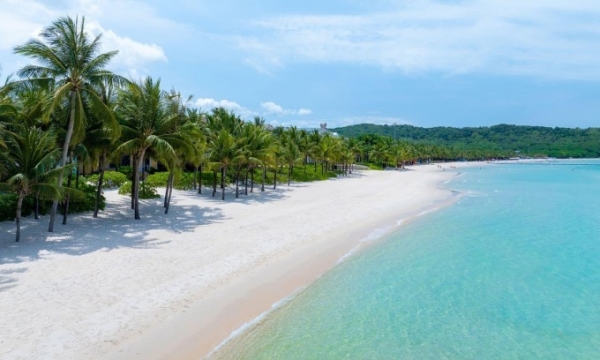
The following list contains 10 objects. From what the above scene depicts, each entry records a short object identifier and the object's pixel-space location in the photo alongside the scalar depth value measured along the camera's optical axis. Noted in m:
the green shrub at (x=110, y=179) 27.64
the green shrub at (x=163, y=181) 29.73
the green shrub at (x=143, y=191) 24.38
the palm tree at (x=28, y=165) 13.12
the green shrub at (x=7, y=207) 16.12
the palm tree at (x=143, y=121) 18.44
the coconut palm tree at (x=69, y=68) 15.12
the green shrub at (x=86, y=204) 18.92
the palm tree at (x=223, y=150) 26.28
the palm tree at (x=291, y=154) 38.12
